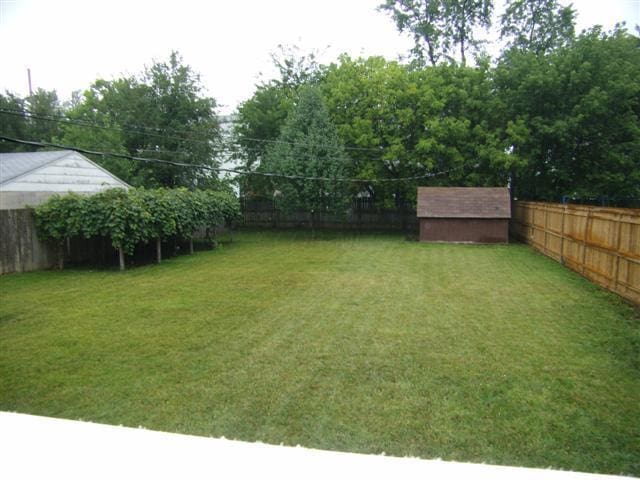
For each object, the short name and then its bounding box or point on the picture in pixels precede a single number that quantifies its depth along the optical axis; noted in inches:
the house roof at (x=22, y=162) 546.6
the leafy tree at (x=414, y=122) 896.3
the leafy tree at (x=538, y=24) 1138.0
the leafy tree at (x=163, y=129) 925.2
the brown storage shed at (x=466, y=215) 800.3
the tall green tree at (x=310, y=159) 819.4
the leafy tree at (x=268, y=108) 1059.3
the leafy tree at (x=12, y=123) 1050.1
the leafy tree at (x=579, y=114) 802.2
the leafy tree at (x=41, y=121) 1154.7
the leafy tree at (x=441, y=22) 1175.6
